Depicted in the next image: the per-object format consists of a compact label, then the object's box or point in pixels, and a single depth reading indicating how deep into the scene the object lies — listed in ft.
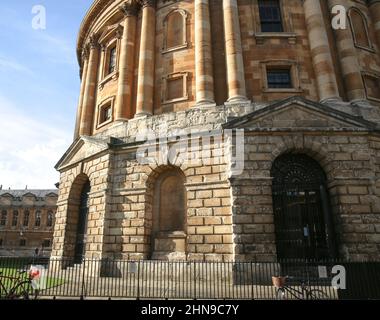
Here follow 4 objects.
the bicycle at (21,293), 31.40
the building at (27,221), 197.77
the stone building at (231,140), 43.32
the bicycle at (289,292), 31.89
